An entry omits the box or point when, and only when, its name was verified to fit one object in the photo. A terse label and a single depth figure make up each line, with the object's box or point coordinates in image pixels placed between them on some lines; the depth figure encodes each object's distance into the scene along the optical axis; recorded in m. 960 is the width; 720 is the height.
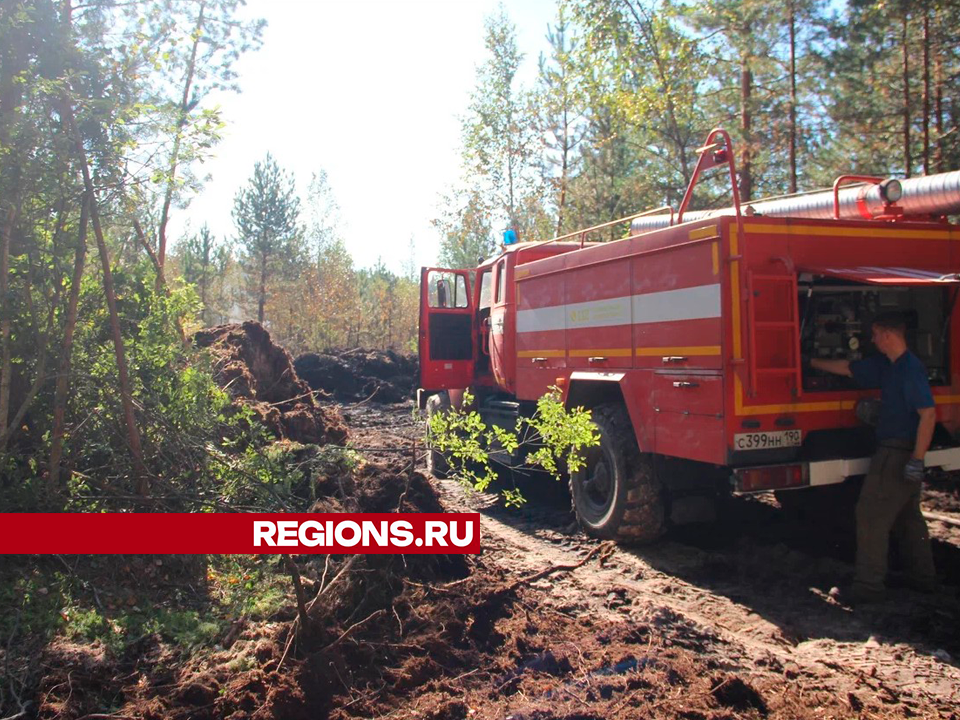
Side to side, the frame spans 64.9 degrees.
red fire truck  5.15
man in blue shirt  5.00
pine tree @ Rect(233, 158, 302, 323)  30.34
